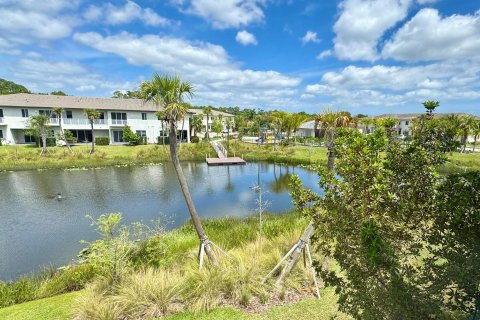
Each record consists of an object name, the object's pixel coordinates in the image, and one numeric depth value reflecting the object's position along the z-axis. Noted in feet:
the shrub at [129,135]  127.44
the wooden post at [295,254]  21.88
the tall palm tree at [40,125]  101.76
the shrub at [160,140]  134.04
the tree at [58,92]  229.11
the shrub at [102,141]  127.11
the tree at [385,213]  8.84
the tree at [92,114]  111.55
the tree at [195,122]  151.43
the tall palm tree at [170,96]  20.65
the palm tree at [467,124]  114.97
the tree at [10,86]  244.96
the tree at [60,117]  112.27
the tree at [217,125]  178.45
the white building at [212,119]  208.92
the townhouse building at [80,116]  117.91
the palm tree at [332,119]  31.63
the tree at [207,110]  160.08
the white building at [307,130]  187.27
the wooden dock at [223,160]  104.53
